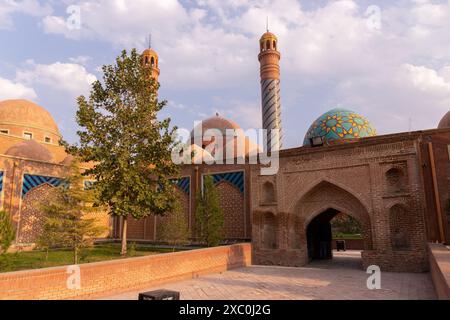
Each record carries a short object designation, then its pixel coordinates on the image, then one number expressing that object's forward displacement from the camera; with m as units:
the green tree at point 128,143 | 12.75
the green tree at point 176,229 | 14.10
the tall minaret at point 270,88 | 27.38
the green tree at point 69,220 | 10.40
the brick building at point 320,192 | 12.22
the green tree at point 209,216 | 14.70
